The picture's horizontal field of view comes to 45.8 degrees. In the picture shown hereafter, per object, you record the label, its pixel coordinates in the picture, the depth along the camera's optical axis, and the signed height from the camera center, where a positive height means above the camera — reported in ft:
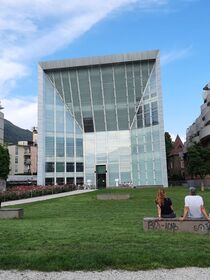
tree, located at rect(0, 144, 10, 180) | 138.49 +8.80
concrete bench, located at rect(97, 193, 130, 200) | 67.38 -5.48
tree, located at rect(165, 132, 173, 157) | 204.64 +27.00
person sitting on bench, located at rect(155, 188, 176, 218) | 25.04 -3.34
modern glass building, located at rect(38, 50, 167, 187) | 149.89 +35.42
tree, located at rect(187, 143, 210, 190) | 104.45 +5.41
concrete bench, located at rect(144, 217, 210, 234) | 22.71 -4.66
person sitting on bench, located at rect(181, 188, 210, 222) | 23.32 -3.16
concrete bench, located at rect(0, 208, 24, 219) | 35.83 -4.99
